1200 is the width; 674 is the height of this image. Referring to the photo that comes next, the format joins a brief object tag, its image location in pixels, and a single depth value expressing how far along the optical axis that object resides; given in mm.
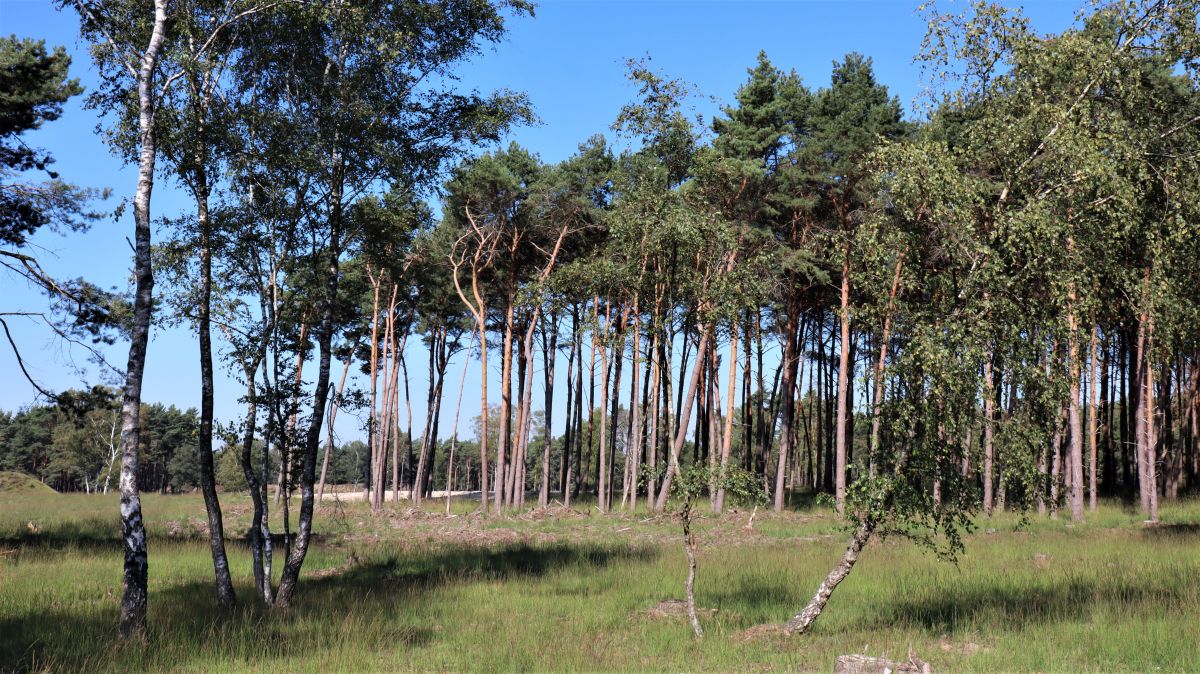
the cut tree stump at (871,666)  8547
